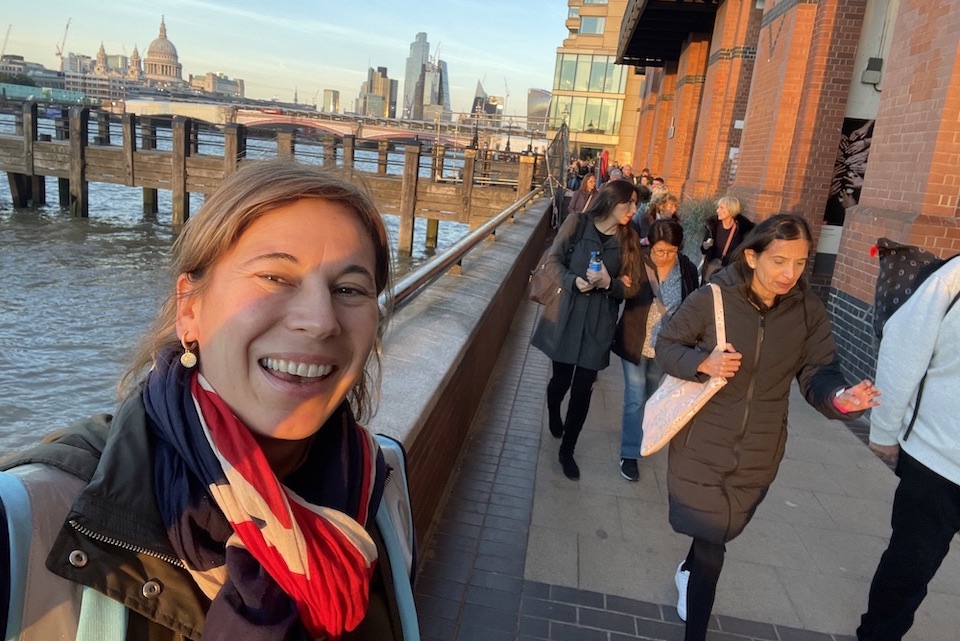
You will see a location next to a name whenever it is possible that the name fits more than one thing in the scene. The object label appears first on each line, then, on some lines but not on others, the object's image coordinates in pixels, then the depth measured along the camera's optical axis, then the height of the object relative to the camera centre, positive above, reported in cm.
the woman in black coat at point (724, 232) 730 -57
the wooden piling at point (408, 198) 2353 -180
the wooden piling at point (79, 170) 2725 -231
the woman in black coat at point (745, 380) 286 -79
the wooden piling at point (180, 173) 2622 -195
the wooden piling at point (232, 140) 2472 -50
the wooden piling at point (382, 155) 2701 -53
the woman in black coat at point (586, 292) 446 -80
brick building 573 +71
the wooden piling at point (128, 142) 2643 -100
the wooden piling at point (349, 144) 2582 -24
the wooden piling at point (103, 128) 3008 -65
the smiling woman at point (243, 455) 94 -49
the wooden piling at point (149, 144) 2805 -108
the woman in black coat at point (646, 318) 477 -99
